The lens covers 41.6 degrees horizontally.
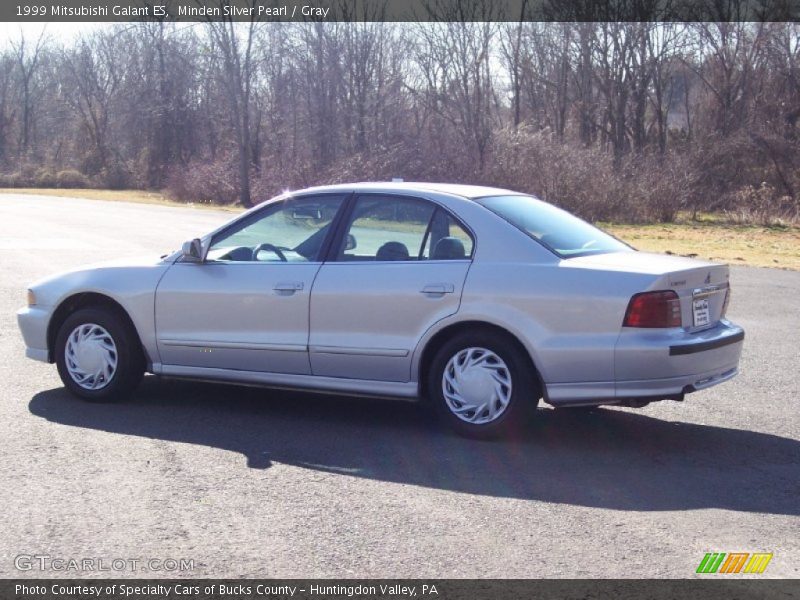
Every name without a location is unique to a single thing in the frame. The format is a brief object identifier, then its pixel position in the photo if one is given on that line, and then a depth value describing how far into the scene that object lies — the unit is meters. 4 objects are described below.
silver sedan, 6.14
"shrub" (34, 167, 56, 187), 67.44
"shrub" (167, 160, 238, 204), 43.94
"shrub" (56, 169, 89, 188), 67.12
